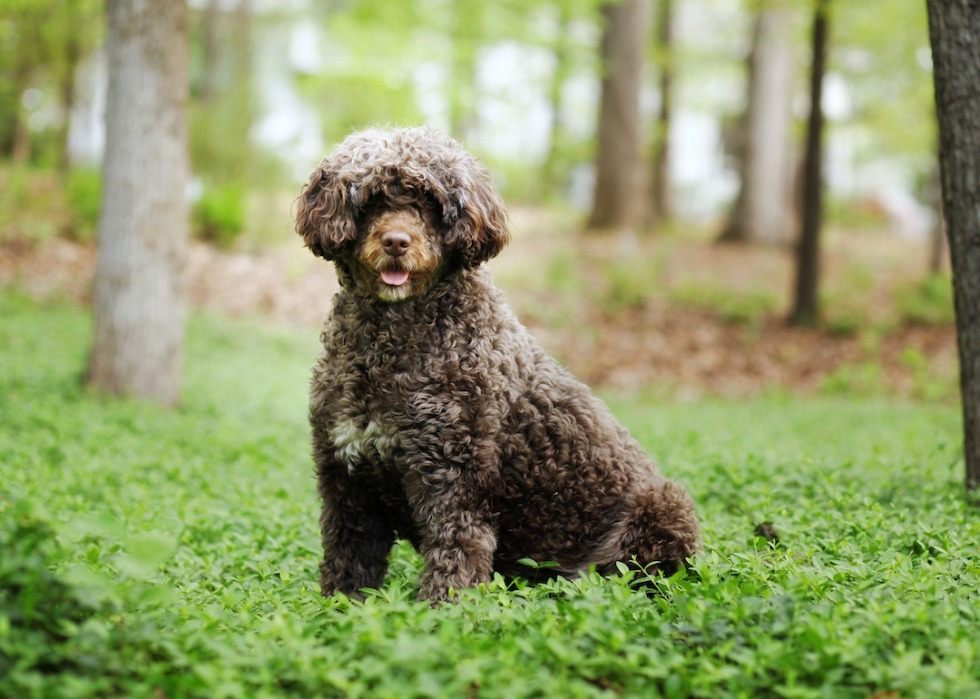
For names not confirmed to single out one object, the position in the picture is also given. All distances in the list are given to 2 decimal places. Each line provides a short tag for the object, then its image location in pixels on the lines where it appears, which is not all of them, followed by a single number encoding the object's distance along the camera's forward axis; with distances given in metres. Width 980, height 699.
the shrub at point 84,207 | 15.06
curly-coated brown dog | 3.37
